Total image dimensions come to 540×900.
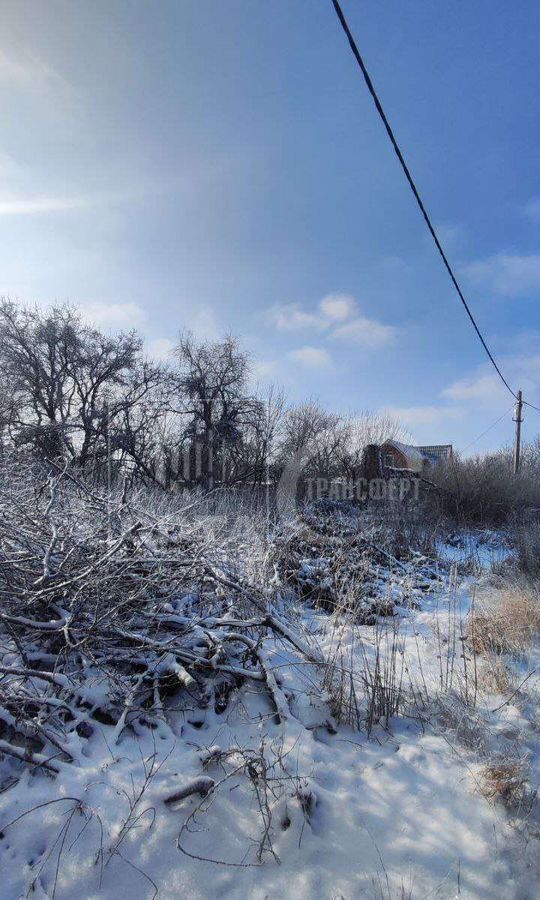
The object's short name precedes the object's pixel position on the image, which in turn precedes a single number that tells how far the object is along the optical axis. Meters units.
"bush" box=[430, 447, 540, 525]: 13.64
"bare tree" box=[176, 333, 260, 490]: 20.28
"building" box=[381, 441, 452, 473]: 22.17
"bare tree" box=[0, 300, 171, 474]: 20.66
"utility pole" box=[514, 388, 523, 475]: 19.46
